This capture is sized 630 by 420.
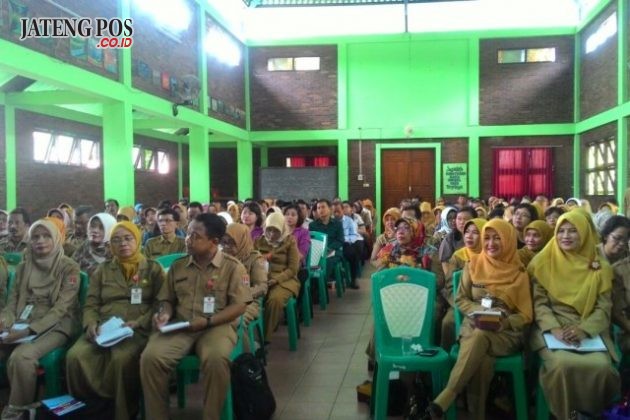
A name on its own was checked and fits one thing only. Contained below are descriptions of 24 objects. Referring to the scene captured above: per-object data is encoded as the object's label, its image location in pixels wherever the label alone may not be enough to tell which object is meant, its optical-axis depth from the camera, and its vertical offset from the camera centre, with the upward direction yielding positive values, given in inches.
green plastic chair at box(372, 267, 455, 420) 132.5 -26.7
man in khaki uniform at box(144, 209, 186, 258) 200.8 -16.3
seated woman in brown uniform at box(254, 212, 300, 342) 179.3 -24.1
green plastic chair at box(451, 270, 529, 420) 116.6 -37.9
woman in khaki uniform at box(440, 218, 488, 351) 145.4 -19.7
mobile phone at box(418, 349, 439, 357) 121.4 -34.8
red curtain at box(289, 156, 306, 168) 672.4 +42.2
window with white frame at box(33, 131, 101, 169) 404.2 +37.1
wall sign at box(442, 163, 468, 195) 576.1 +17.6
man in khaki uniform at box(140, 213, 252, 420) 114.4 -26.5
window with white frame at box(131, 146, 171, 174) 546.0 +38.5
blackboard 549.3 +12.5
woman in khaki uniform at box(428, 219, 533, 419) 116.1 -26.2
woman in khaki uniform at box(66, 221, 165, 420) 119.3 -28.4
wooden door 586.6 +21.3
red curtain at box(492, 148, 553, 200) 565.3 +23.0
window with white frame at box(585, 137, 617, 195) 471.7 +24.1
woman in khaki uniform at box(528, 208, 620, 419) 109.8 -26.1
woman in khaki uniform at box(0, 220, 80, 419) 122.5 -25.5
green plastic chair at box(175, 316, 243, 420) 117.9 -40.8
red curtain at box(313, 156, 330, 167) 669.3 +43.0
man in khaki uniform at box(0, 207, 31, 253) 205.6 -13.8
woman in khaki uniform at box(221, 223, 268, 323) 165.3 -17.4
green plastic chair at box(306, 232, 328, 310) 240.5 -27.6
